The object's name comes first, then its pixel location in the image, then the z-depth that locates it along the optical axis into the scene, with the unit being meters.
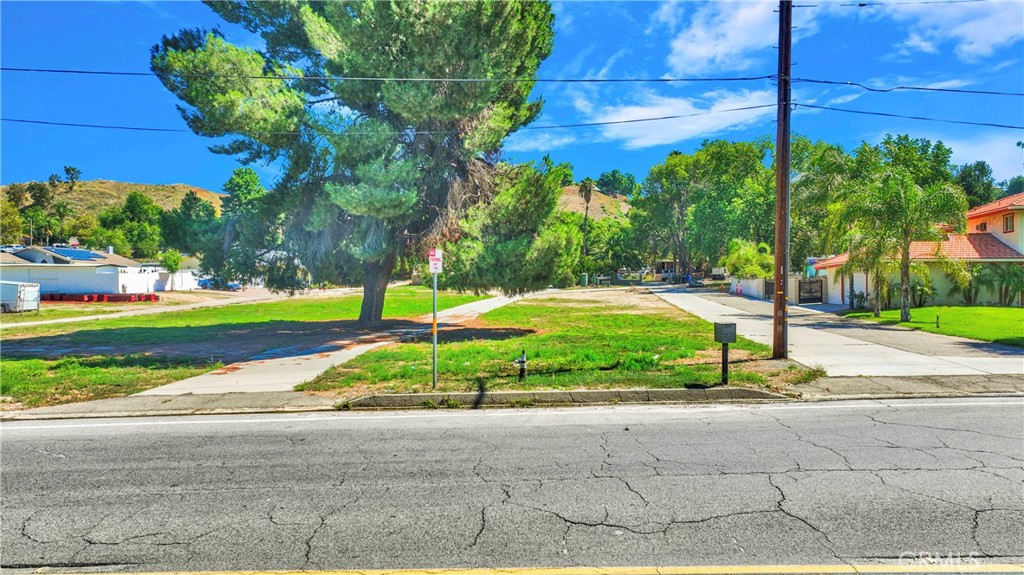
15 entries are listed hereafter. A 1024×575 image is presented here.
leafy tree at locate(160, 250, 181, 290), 52.14
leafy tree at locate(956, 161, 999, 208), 60.50
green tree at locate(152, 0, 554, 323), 15.73
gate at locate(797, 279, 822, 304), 34.31
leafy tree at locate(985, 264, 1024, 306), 26.31
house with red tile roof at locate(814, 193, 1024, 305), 27.72
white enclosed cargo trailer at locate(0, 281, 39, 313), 30.59
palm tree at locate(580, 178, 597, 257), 76.25
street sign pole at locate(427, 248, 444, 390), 9.27
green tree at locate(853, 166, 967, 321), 21.02
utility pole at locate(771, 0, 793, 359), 11.62
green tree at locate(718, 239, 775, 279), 42.50
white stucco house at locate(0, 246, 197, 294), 43.09
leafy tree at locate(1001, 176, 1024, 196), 68.50
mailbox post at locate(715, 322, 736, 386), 9.29
